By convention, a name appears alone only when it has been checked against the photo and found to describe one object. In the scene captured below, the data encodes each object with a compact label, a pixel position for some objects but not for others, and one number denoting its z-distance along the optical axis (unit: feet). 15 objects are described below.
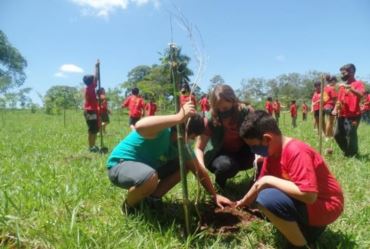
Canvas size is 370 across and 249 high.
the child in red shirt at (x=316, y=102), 32.76
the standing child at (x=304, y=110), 83.72
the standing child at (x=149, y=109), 34.92
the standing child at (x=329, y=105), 28.63
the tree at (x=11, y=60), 188.96
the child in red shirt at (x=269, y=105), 64.87
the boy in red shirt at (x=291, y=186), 8.18
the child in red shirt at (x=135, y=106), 33.83
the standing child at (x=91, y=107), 25.20
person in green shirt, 8.88
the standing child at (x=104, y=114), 37.26
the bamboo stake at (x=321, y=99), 18.40
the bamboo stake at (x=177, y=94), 8.81
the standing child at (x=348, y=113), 21.11
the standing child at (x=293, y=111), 62.75
